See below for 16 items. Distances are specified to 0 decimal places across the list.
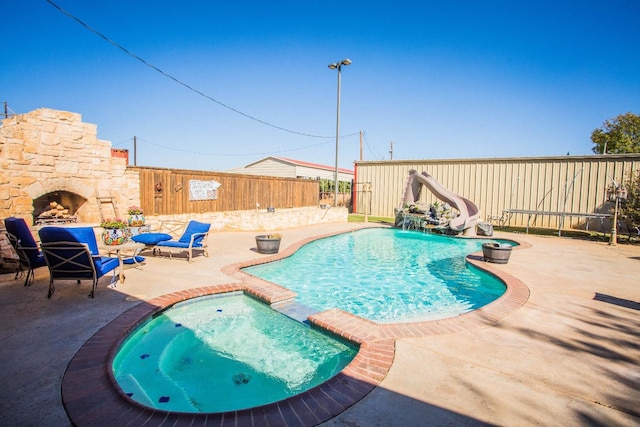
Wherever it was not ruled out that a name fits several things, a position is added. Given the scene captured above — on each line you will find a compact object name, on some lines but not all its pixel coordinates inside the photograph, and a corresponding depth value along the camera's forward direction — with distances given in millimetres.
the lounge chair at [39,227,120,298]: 4527
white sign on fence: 12172
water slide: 13352
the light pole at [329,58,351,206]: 16016
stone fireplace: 7902
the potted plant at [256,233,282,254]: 8352
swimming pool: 5676
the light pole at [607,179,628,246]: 11070
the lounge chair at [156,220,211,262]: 7367
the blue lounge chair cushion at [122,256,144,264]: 6845
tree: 25484
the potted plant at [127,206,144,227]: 8558
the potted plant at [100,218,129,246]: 6049
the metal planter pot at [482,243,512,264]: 7633
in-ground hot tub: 3014
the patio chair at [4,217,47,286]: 5000
